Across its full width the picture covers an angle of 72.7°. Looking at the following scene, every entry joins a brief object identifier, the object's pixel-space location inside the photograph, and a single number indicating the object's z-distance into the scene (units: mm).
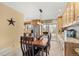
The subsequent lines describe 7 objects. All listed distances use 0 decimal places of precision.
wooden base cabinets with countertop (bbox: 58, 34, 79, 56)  867
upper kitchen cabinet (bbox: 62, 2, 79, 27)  937
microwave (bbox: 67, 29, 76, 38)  1373
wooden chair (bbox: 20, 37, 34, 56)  1055
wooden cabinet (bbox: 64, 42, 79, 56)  854
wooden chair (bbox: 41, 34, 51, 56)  1053
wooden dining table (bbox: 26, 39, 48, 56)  1195
